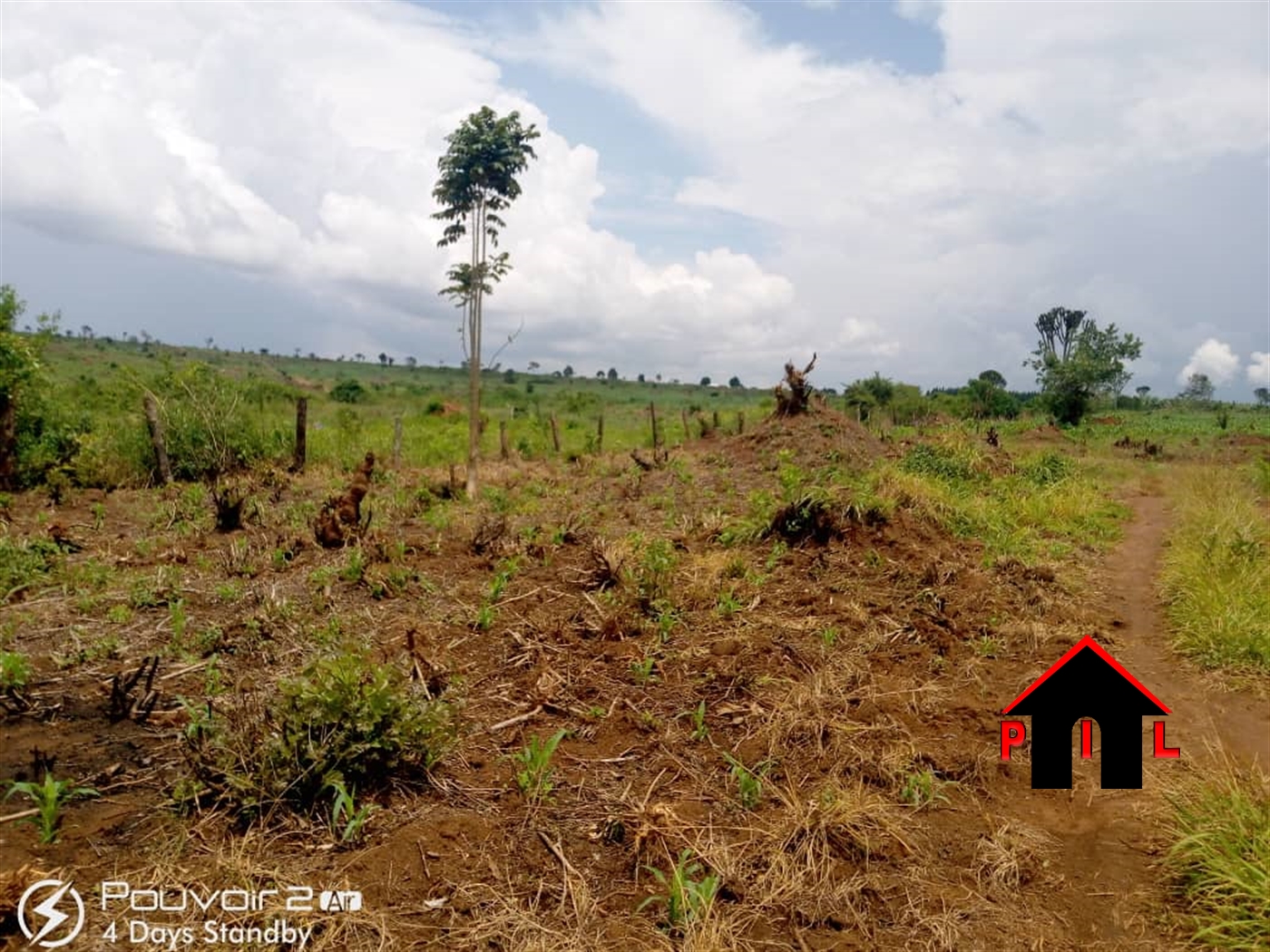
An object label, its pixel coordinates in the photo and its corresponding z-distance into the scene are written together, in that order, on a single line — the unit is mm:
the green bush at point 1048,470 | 11469
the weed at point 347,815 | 2859
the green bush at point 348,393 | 29219
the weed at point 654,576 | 5551
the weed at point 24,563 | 5620
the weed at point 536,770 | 3250
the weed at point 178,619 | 4609
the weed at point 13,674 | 3801
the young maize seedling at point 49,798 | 2740
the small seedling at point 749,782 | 3301
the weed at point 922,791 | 3363
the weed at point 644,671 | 4441
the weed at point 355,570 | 5691
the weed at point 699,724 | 3838
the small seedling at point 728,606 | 5461
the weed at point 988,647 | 5078
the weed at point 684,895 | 2586
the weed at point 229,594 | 5316
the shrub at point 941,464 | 11398
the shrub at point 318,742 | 2980
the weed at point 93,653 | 4242
